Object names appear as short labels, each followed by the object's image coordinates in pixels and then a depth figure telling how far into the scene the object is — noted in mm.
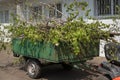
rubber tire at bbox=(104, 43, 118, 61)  2894
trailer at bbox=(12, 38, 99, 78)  3581
